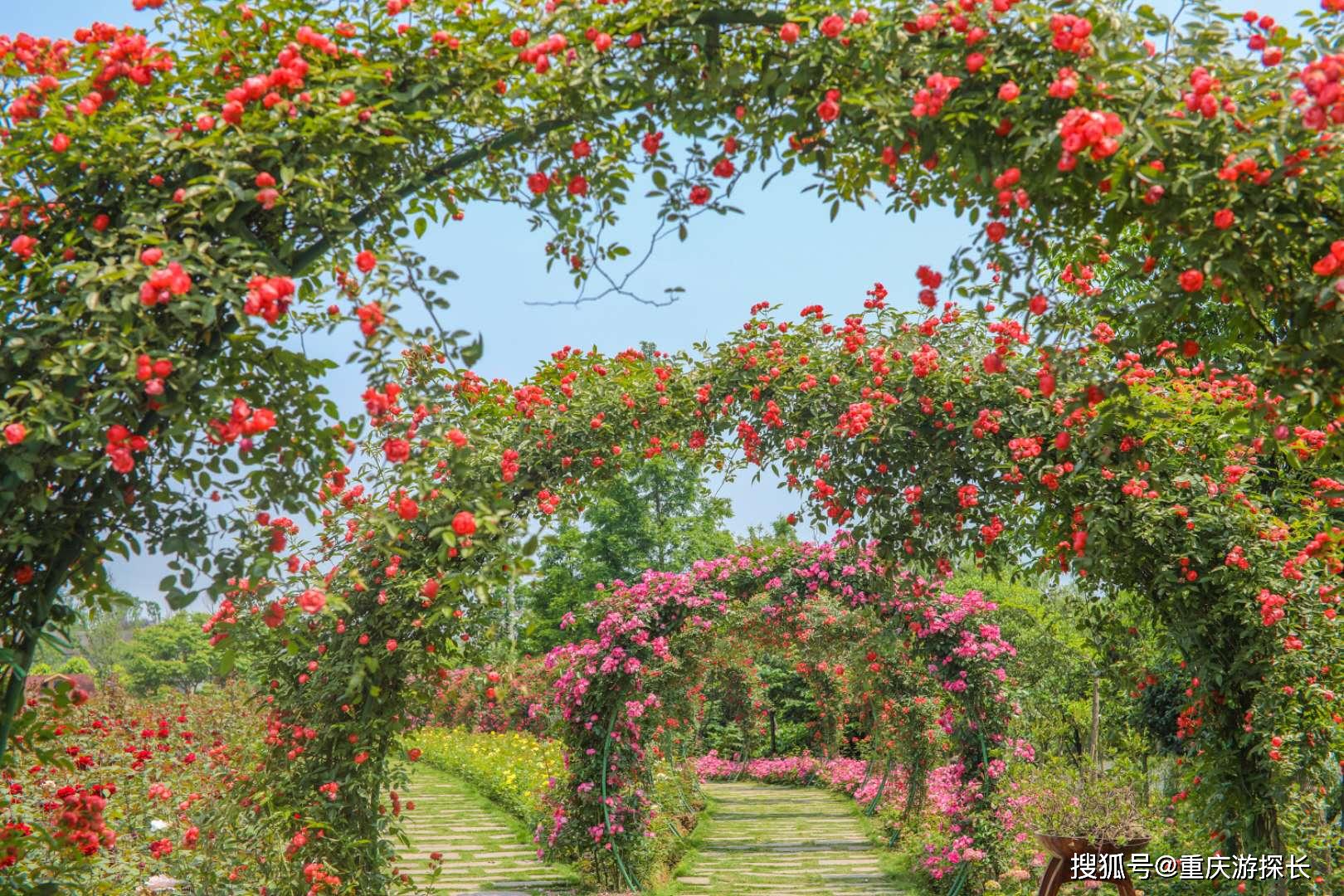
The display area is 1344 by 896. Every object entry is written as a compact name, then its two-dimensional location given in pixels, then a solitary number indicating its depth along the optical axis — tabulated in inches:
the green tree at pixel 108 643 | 1461.0
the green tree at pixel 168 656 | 1667.1
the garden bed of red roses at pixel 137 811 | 107.0
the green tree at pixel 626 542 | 1041.5
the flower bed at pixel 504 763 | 398.6
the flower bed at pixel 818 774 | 467.8
